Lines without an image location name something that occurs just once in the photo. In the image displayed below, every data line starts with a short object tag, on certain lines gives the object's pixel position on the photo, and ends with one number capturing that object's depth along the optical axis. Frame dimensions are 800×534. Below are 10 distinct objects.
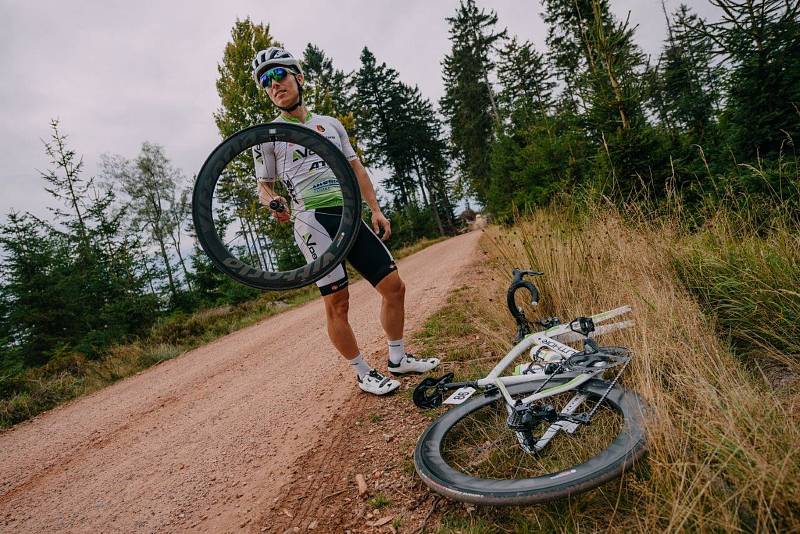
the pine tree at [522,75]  26.06
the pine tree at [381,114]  33.16
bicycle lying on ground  1.37
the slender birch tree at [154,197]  23.66
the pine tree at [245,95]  13.97
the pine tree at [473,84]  27.61
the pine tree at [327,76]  28.80
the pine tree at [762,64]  5.25
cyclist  2.65
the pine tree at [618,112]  6.56
